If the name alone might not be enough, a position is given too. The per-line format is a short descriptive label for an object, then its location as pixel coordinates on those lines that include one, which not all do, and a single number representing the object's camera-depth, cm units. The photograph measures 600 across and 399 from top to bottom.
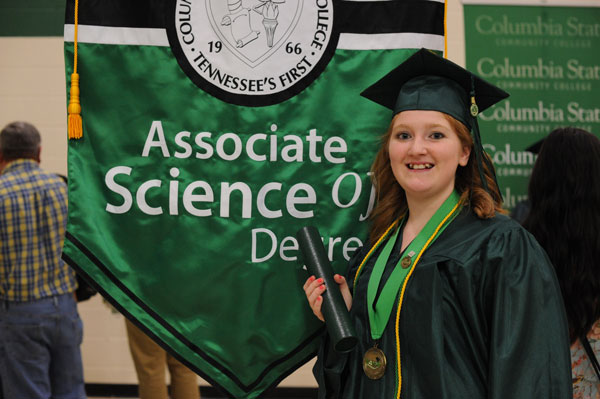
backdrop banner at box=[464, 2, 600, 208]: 431
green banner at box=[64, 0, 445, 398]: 177
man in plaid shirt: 309
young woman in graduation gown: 138
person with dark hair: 188
